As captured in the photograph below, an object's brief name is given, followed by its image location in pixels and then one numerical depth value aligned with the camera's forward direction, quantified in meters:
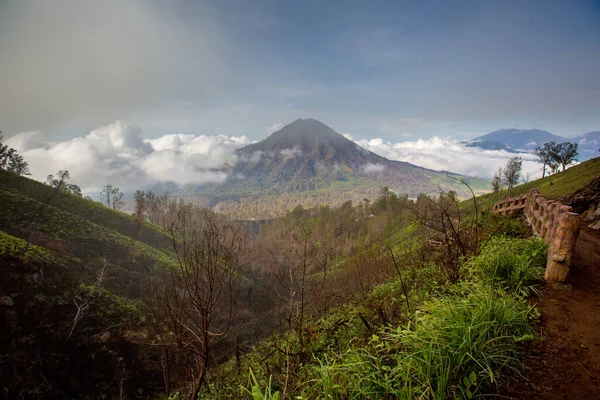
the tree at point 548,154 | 61.36
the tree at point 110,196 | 78.17
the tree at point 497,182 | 53.27
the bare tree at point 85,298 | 17.85
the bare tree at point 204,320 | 4.49
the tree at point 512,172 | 48.92
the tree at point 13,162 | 49.61
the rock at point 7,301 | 16.59
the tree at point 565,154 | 60.06
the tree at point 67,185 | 33.93
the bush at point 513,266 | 4.52
